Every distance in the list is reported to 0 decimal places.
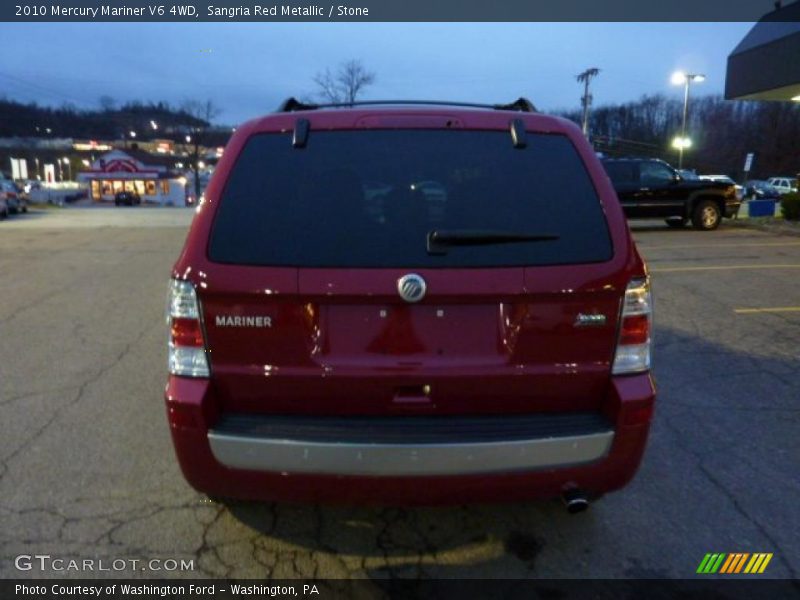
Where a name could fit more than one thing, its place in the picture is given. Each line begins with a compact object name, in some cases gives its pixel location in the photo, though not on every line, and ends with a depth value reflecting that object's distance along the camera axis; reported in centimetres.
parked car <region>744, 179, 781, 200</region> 4403
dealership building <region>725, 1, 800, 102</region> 1596
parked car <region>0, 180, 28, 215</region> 2578
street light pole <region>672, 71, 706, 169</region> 3338
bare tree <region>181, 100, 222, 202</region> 7212
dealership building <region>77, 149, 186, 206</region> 6988
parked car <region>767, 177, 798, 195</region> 4506
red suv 226
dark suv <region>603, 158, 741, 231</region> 1650
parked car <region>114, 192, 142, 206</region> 5631
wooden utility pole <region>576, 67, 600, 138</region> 4953
